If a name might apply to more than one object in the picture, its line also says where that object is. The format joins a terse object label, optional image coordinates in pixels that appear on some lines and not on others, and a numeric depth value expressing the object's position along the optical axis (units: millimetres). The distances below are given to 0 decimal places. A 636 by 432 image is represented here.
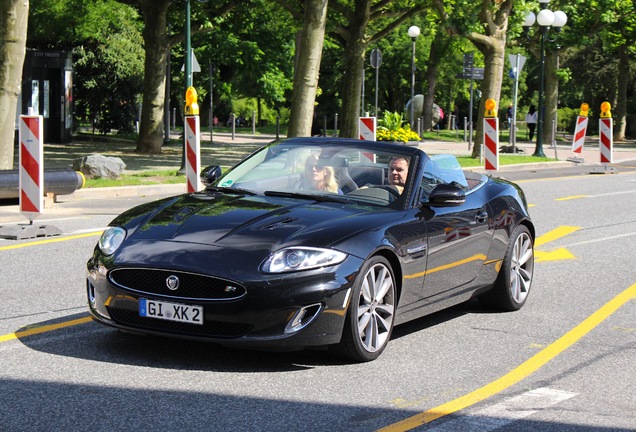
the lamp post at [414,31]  47859
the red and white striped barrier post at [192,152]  16969
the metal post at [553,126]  39344
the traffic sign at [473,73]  37938
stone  20656
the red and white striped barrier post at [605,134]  28484
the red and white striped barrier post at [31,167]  12453
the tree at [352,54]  33188
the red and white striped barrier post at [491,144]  22656
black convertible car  6391
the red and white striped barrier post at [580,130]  31750
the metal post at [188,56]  24995
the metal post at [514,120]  35125
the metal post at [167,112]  36572
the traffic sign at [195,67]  33244
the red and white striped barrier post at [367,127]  22125
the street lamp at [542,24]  33375
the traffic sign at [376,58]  38906
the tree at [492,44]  32469
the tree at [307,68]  26844
